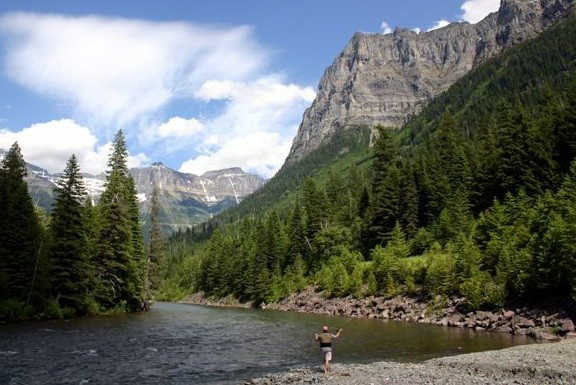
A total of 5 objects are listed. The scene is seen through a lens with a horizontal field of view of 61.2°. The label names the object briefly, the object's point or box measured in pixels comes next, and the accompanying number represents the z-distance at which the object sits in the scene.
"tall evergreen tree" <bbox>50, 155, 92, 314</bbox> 56.59
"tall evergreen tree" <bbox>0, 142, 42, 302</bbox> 51.47
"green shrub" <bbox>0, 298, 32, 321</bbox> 48.09
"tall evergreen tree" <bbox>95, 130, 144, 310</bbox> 64.38
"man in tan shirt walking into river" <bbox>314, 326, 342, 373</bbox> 25.22
